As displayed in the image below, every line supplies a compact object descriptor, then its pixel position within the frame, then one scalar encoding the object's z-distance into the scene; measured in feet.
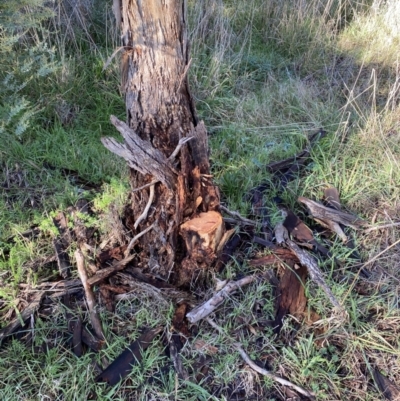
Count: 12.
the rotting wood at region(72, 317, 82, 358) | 5.92
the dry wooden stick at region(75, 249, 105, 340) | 6.11
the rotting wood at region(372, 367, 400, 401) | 5.54
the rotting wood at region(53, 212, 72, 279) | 6.79
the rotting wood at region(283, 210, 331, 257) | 7.04
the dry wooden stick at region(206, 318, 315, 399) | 5.48
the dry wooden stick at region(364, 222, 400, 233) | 7.19
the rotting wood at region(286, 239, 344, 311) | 6.11
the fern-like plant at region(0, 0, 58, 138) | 8.84
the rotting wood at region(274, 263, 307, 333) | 6.27
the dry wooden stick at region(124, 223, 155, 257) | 6.39
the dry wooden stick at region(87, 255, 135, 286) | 6.39
